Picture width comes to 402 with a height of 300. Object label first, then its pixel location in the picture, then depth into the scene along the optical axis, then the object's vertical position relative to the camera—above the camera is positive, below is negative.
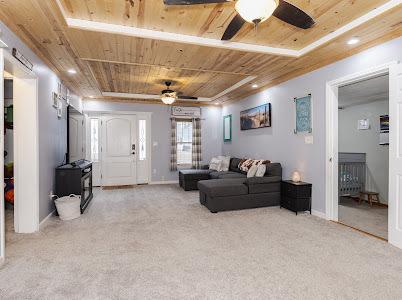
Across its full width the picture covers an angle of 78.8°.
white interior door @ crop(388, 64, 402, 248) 2.72 -0.12
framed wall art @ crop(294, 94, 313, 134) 4.10 +0.54
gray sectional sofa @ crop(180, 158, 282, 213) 4.14 -0.79
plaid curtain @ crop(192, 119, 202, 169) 7.44 +0.08
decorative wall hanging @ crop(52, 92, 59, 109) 4.02 +0.79
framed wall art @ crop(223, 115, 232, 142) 7.15 +0.55
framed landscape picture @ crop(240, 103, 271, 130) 5.26 +0.68
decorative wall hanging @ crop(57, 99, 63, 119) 4.27 +0.69
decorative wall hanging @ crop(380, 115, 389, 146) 4.85 +0.32
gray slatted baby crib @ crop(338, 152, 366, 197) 5.13 -0.64
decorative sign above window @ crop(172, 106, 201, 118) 7.31 +1.06
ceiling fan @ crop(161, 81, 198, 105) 5.29 +1.12
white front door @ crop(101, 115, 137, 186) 6.88 -0.09
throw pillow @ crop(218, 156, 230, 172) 6.42 -0.44
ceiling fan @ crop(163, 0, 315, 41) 1.68 +1.06
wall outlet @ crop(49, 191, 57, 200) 3.88 -0.79
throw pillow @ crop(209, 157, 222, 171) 6.53 -0.48
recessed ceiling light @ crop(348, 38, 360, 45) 2.96 +1.30
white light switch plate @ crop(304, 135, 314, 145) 4.08 +0.12
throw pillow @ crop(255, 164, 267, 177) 4.70 -0.46
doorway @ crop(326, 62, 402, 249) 2.73 +0.00
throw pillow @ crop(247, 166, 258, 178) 4.84 -0.49
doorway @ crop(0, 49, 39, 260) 3.17 -0.05
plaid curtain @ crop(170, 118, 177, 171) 7.27 -0.07
